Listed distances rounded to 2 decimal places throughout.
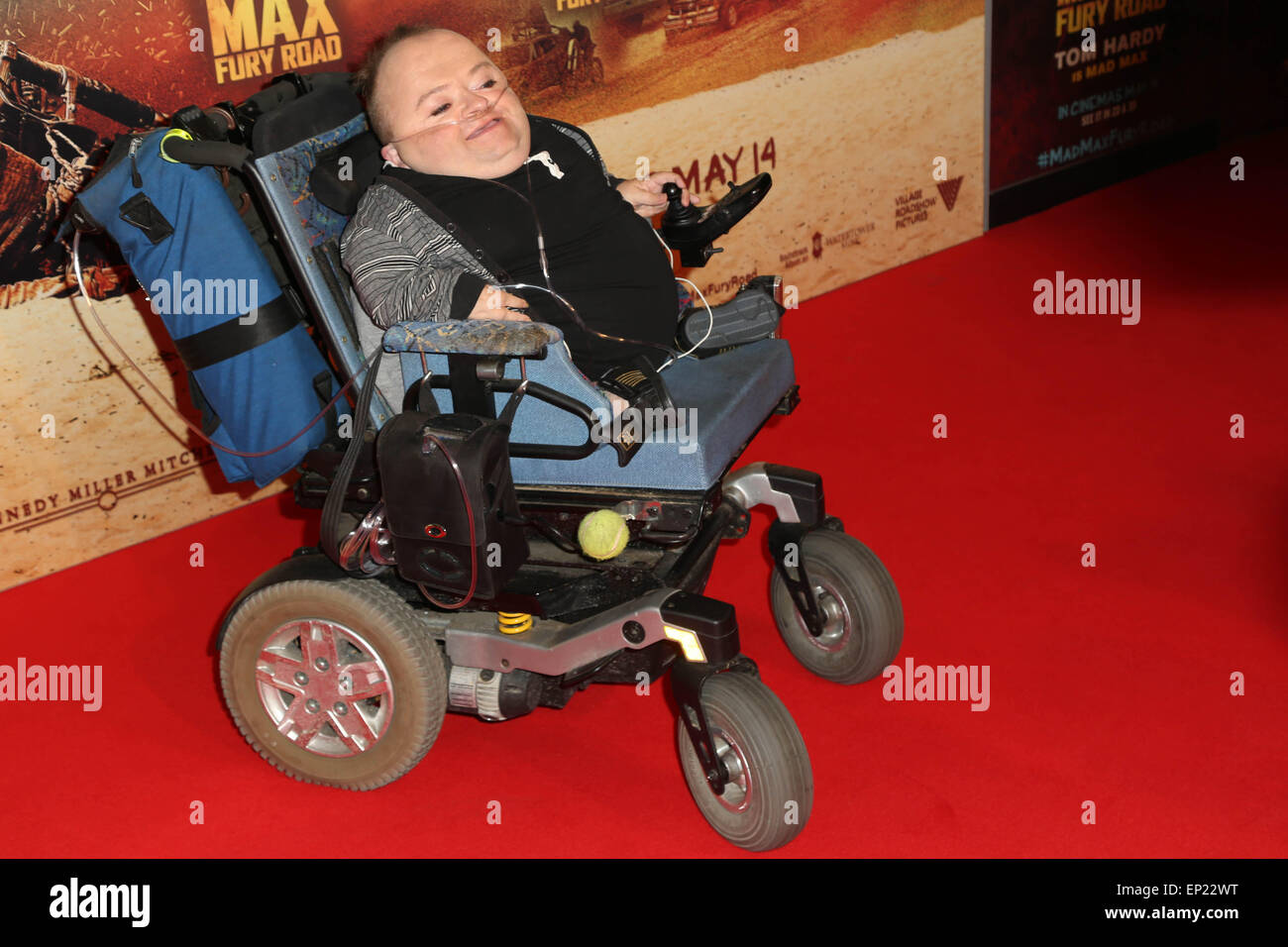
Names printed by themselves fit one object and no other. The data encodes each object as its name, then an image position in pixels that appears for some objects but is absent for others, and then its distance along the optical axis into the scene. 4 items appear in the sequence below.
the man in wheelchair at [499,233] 2.23
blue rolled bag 2.24
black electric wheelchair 2.11
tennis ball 2.15
